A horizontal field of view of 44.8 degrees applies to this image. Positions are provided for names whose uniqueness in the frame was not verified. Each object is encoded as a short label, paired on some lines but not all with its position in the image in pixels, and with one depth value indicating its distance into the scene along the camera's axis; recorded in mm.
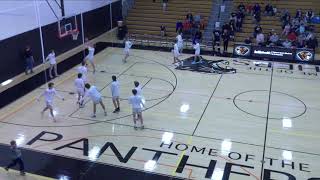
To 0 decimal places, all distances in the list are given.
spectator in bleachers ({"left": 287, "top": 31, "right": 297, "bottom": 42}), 25625
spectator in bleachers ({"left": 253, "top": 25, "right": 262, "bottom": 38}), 26641
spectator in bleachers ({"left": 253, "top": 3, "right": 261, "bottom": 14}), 28375
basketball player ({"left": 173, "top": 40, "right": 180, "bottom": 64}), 22031
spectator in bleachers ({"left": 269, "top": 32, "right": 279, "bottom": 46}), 25297
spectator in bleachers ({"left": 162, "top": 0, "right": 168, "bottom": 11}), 30688
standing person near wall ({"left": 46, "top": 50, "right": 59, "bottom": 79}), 19688
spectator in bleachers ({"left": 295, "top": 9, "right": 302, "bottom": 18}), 27661
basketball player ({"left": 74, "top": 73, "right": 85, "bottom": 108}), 16125
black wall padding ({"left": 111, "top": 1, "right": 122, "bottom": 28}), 30188
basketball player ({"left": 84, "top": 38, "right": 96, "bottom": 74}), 20641
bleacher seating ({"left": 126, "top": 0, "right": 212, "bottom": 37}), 29797
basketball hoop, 24289
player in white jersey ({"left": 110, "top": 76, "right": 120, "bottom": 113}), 15328
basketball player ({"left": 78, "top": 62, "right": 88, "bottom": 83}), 17717
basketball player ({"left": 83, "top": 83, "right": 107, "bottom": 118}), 15059
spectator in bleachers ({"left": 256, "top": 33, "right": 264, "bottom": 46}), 25670
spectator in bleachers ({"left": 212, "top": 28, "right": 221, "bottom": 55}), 26053
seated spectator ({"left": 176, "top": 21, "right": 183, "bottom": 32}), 28194
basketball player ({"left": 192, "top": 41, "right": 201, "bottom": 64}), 22311
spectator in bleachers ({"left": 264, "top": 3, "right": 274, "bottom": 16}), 28547
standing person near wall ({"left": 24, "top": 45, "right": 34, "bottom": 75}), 19875
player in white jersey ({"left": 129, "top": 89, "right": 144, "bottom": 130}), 13844
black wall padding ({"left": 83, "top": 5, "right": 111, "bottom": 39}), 26578
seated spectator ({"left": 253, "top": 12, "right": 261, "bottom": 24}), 28109
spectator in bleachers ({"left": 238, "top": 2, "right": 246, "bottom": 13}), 29034
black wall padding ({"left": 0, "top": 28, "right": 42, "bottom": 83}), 18734
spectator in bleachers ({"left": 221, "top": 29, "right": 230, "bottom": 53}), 25438
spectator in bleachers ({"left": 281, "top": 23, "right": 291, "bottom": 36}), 26412
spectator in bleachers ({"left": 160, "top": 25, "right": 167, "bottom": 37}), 28844
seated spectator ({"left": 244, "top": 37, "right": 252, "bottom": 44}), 25456
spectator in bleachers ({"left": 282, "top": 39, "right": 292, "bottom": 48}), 24672
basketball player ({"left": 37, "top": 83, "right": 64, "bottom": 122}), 14688
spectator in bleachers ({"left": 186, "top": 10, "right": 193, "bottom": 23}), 28475
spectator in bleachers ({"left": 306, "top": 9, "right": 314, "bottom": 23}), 27262
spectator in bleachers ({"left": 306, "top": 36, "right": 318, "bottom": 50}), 24150
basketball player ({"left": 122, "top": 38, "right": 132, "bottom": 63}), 22720
